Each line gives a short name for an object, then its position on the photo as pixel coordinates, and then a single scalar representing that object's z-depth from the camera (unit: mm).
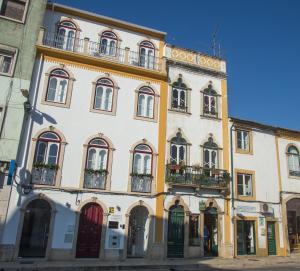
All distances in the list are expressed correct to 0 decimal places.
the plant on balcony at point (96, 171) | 16503
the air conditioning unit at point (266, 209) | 20047
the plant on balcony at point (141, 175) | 17336
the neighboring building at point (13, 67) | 15023
